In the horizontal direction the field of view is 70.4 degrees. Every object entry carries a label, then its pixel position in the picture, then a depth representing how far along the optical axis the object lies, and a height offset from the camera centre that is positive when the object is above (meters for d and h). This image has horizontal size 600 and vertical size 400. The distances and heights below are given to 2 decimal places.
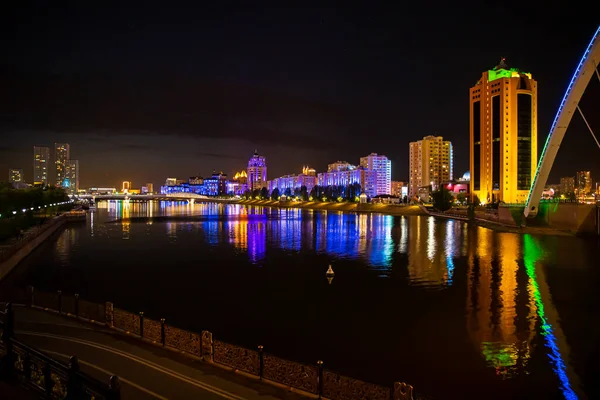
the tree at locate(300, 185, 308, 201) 173.98 +1.49
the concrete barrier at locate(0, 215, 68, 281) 25.37 -3.67
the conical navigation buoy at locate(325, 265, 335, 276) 26.67 -4.70
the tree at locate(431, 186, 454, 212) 93.25 -0.71
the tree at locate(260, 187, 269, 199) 195.10 +1.33
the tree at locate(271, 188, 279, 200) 185.01 +1.23
